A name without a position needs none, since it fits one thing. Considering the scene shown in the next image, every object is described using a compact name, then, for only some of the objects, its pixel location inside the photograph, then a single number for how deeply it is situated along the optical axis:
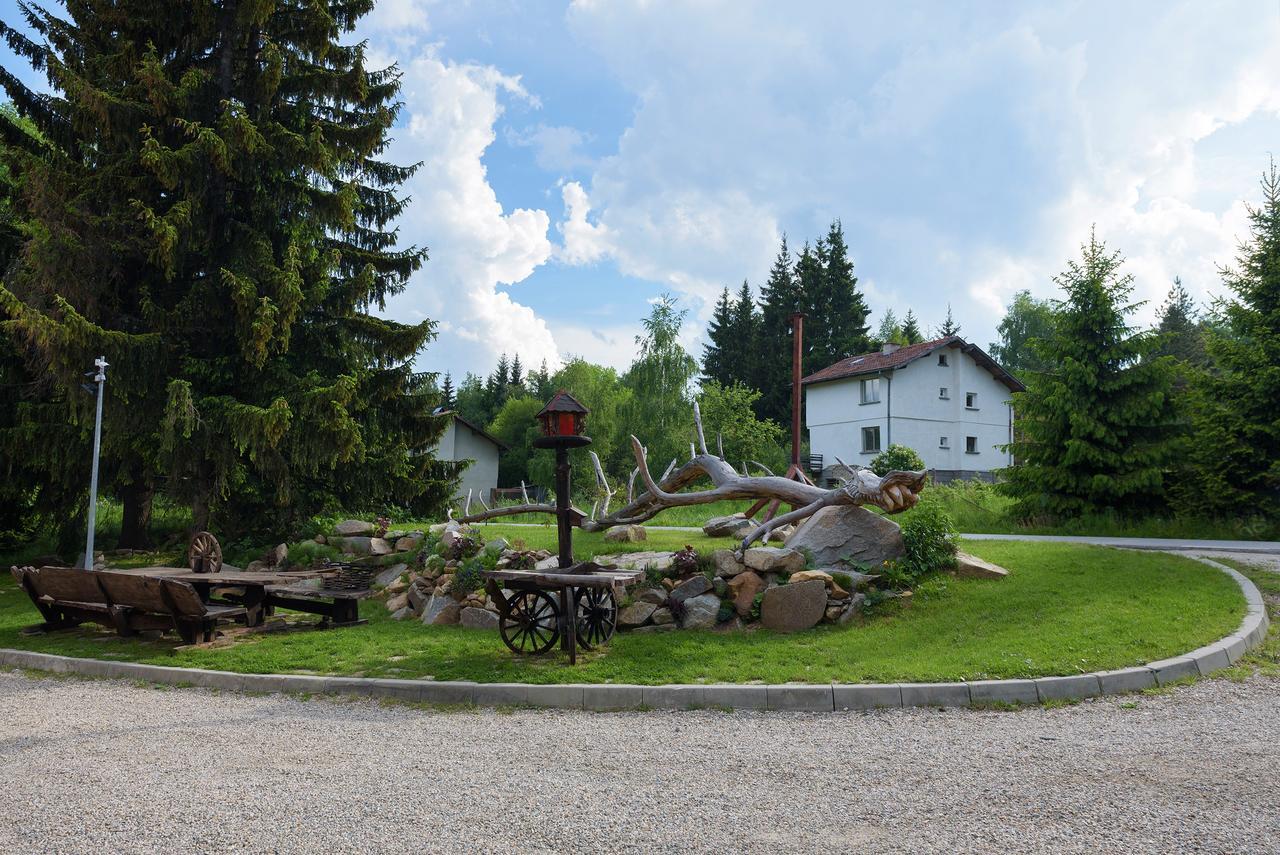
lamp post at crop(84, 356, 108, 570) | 13.16
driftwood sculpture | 9.88
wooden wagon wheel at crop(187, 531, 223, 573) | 11.08
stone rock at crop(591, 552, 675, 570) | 10.03
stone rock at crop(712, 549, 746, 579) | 9.62
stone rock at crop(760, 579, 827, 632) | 8.79
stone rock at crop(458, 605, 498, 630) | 9.87
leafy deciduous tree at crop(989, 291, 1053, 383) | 64.88
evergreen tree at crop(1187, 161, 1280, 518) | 15.77
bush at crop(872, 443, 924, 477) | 29.48
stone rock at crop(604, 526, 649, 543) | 12.38
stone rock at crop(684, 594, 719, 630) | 9.11
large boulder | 9.77
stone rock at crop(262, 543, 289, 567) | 14.23
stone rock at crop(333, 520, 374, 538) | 14.53
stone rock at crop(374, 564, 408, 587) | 12.80
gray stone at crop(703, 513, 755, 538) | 12.61
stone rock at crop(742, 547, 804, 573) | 9.41
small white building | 45.03
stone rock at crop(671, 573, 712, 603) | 9.45
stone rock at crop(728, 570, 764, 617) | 9.16
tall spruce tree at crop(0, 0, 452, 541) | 14.17
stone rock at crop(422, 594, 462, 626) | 10.32
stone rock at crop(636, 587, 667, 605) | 9.45
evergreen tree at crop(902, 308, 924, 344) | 65.19
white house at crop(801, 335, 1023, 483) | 39.34
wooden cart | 7.86
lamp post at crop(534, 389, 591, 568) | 8.23
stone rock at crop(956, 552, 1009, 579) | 9.87
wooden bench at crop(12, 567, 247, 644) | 9.11
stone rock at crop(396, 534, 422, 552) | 13.46
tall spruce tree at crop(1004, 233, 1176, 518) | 17.41
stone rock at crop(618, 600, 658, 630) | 9.30
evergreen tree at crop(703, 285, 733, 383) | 60.94
